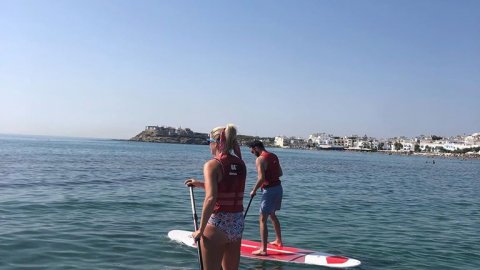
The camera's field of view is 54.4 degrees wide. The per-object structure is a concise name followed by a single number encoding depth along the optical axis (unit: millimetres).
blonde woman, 5598
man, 9750
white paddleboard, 9977
